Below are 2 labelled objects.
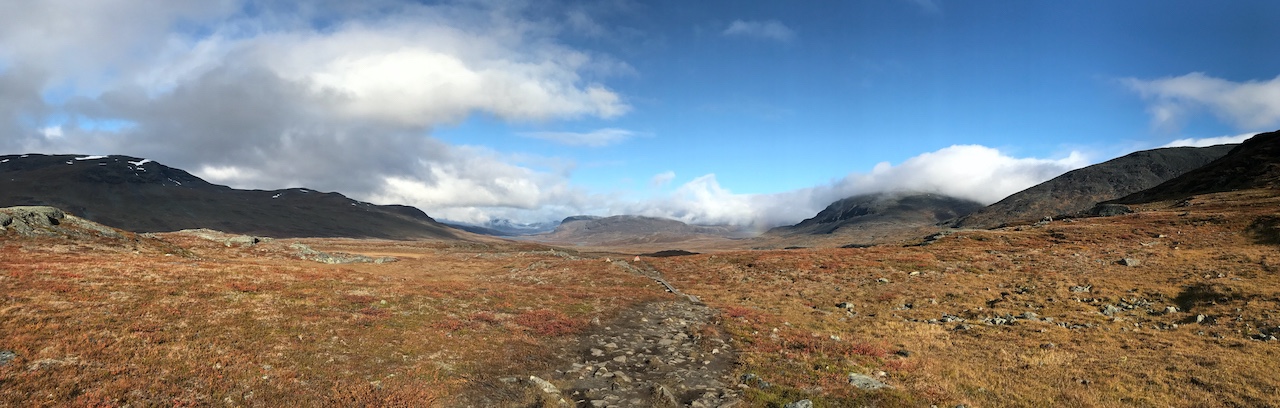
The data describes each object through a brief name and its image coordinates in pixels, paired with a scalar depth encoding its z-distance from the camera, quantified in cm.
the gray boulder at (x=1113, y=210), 9175
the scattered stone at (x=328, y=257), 6888
